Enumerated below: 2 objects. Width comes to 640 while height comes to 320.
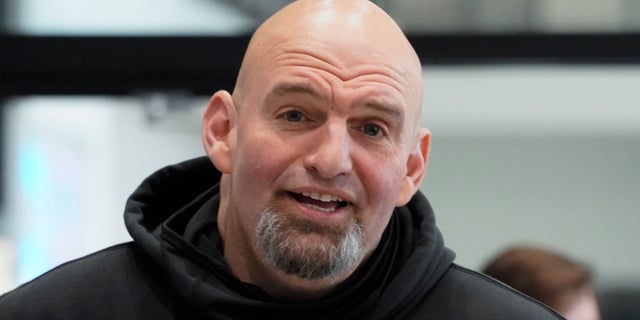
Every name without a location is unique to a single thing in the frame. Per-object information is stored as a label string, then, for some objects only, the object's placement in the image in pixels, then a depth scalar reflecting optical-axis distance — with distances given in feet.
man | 11.33
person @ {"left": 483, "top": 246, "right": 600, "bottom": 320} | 13.69
